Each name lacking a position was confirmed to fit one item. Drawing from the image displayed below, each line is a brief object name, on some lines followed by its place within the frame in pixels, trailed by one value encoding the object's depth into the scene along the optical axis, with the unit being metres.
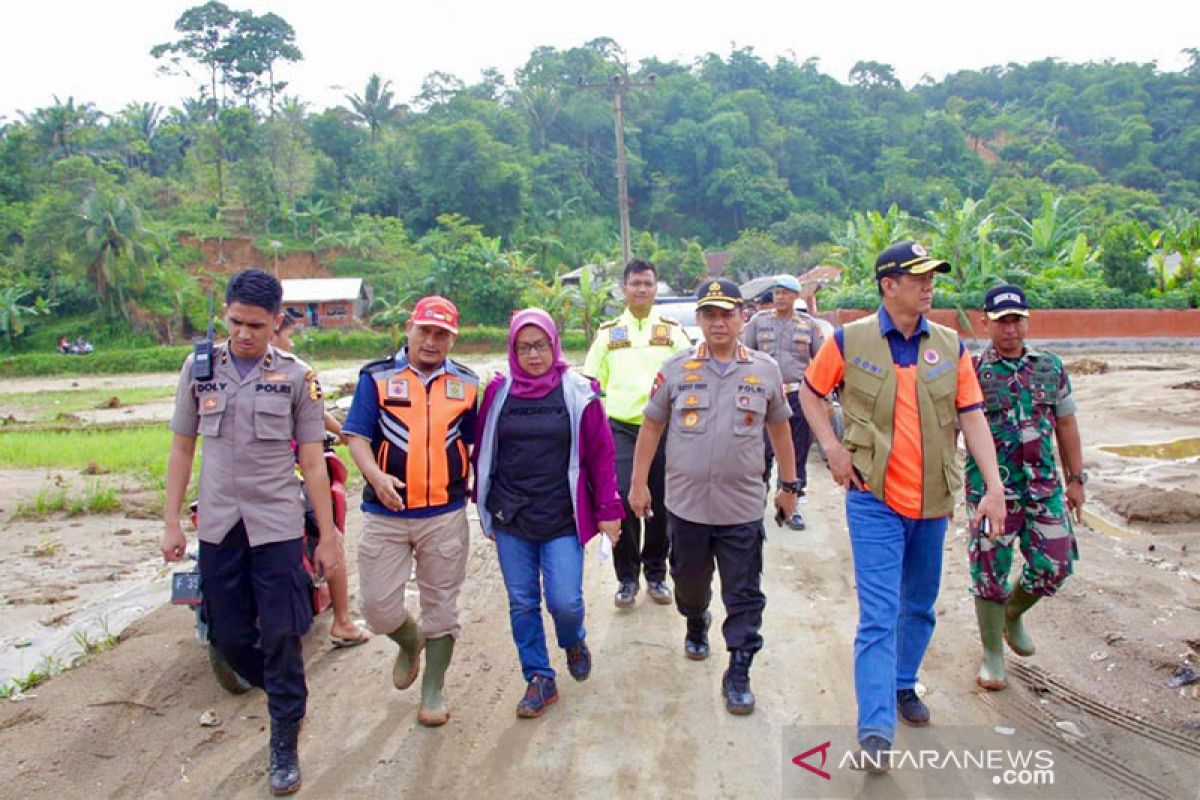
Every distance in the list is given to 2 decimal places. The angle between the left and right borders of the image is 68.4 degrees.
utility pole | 23.11
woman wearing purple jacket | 3.98
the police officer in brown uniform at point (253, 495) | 3.47
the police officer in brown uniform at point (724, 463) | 4.08
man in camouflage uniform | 4.08
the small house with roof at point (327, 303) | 42.09
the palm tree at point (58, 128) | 52.19
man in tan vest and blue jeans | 3.47
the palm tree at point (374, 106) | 67.25
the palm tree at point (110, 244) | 37.94
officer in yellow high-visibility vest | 5.34
